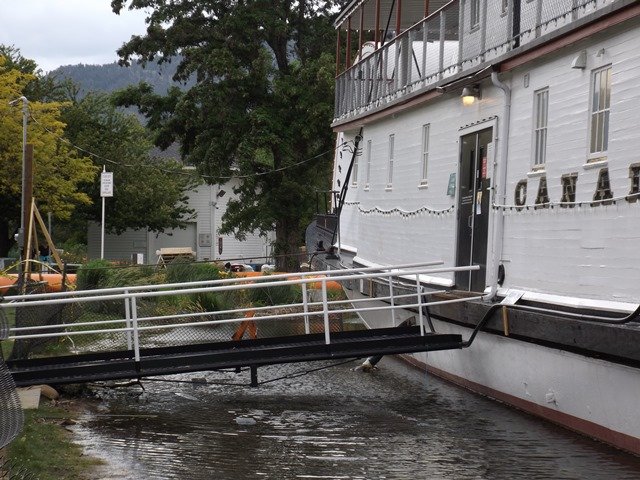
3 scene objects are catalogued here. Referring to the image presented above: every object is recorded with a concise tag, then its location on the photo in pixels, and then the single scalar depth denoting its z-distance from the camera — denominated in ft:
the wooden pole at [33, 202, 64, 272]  76.43
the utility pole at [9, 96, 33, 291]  86.38
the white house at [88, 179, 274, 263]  203.31
